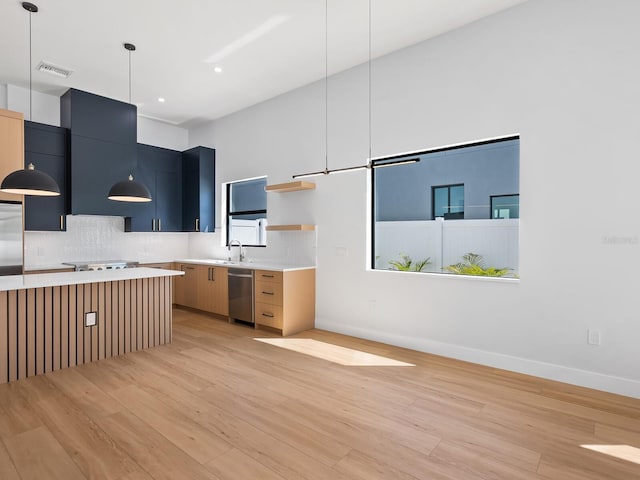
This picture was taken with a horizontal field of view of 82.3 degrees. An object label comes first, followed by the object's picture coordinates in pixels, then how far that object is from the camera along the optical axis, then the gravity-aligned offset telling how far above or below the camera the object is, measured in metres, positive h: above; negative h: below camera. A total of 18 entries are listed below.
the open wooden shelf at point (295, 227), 4.97 +0.15
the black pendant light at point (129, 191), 3.93 +0.51
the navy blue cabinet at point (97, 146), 5.23 +1.37
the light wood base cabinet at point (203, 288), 5.59 -0.82
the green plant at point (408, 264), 4.33 -0.31
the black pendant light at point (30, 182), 3.19 +0.49
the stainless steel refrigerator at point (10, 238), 4.27 +0.00
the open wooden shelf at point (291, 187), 4.97 +0.72
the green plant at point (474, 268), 3.79 -0.32
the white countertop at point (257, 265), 4.85 -0.40
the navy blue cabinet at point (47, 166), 4.98 +1.01
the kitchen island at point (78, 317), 3.27 -0.80
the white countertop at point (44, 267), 4.99 -0.41
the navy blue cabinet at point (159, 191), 6.21 +0.84
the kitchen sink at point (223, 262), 5.84 -0.40
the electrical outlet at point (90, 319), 3.74 -0.83
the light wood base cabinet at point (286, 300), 4.76 -0.83
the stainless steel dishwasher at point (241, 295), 5.16 -0.83
